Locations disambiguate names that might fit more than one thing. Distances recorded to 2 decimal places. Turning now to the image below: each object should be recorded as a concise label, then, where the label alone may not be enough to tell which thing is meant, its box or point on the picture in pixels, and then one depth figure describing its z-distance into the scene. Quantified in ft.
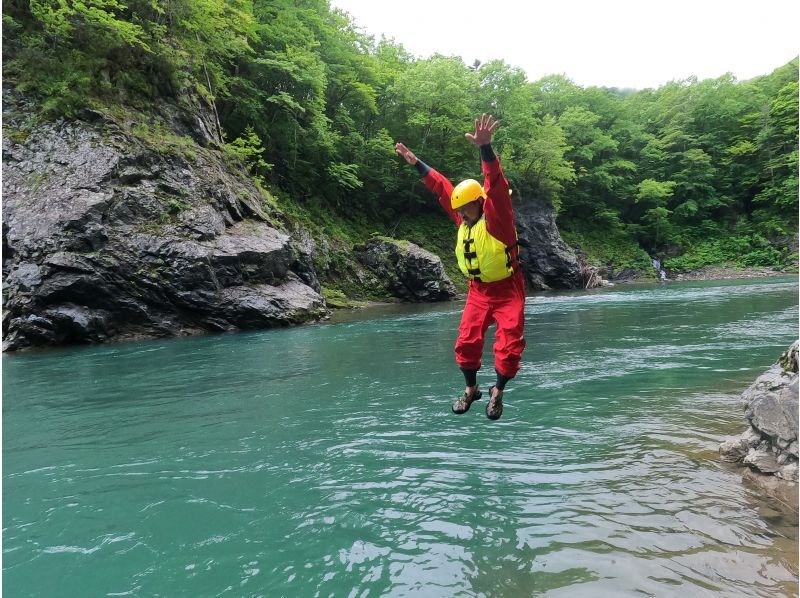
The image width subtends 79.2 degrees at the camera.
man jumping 13.62
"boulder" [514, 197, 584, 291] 104.99
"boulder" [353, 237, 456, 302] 78.89
